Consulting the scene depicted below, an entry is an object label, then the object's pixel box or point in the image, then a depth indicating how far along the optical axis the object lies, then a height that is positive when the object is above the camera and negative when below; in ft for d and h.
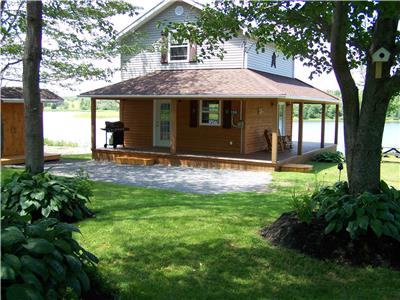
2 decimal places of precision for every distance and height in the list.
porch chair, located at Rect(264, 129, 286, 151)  62.33 -2.60
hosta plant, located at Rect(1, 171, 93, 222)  21.57 -3.83
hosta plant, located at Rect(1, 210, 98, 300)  9.57 -3.23
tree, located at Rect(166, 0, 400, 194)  17.03 +3.55
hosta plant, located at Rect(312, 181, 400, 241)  16.25 -3.38
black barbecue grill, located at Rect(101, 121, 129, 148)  64.85 -1.58
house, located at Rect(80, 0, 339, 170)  54.85 +2.79
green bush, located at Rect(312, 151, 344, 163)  64.85 -4.97
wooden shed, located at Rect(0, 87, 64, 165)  56.44 -1.08
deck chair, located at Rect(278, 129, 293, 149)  67.00 -2.85
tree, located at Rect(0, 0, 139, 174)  55.83 +10.25
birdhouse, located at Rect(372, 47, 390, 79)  17.02 +2.48
